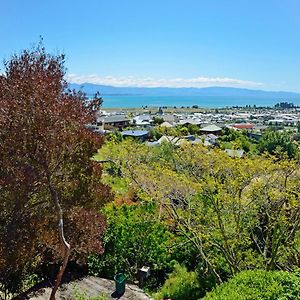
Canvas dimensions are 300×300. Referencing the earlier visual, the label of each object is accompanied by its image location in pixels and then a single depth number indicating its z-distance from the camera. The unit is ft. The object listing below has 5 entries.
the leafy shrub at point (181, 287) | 30.09
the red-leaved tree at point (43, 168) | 18.63
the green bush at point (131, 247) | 32.07
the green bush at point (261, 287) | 16.39
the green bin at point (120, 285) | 27.50
